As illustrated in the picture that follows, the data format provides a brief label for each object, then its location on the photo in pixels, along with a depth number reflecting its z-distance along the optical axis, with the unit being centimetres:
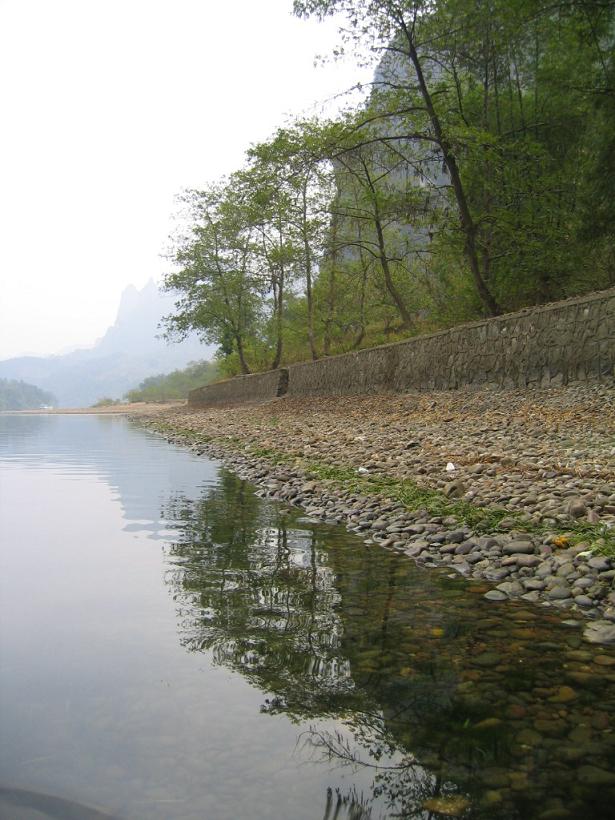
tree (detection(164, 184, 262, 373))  3819
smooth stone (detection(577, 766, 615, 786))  229
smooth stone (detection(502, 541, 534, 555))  493
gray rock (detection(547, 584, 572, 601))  425
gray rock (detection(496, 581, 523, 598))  442
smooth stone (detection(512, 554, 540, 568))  474
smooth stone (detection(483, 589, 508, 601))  436
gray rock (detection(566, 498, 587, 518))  533
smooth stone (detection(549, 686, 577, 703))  293
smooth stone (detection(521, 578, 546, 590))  443
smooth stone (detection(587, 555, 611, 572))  432
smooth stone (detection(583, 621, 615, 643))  359
